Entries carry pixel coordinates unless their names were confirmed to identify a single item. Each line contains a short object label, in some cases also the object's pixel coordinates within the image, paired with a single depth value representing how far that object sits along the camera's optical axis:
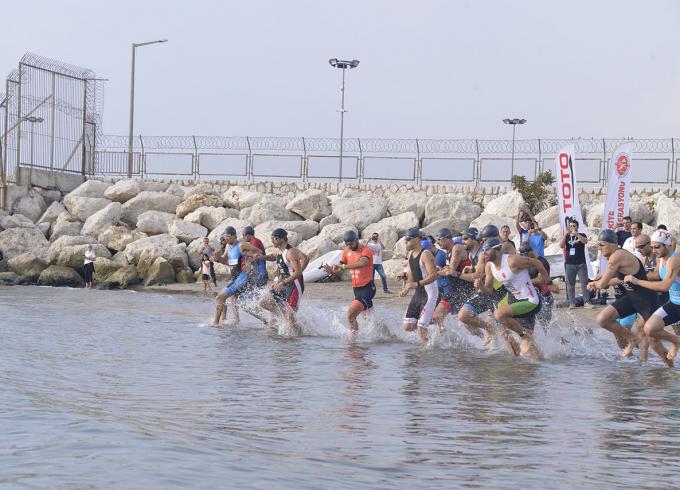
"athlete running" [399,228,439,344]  13.16
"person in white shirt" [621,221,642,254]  13.90
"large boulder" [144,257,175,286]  28.98
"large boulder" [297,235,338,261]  28.39
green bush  31.17
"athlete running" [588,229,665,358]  11.27
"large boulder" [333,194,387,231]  31.47
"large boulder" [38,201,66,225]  35.31
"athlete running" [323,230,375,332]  14.01
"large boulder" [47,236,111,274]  31.00
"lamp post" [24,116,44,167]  37.19
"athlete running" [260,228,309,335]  14.81
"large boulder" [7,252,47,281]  31.08
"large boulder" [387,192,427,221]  31.83
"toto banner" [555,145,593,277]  19.23
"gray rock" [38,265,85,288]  30.34
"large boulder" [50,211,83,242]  34.09
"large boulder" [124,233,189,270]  29.80
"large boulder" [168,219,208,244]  31.80
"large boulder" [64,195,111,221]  35.09
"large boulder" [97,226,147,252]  32.16
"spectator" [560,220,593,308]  17.72
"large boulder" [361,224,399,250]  28.88
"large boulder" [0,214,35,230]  34.12
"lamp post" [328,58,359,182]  35.66
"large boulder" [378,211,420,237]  30.08
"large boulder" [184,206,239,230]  33.06
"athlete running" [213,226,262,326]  15.40
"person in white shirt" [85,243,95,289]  29.53
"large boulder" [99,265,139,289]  29.05
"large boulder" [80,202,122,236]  33.38
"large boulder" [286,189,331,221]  32.38
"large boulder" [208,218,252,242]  30.45
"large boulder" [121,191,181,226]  35.06
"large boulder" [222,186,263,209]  35.06
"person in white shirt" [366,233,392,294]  23.64
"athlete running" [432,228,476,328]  13.70
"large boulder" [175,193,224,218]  34.50
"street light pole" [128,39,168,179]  38.44
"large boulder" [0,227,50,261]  32.66
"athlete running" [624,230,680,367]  10.76
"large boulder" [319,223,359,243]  29.62
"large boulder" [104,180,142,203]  36.12
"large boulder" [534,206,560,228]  29.19
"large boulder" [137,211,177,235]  33.09
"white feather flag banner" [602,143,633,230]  18.89
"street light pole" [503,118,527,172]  37.53
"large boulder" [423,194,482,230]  30.30
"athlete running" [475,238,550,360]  11.92
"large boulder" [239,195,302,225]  32.06
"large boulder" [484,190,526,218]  30.03
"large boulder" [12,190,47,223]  35.69
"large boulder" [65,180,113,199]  36.53
